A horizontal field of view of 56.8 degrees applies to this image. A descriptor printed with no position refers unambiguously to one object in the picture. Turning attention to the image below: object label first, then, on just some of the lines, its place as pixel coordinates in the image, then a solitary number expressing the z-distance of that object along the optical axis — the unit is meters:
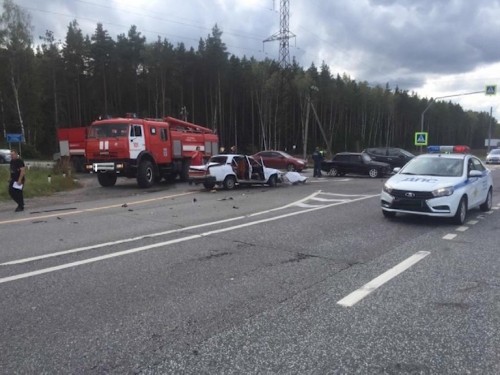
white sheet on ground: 20.94
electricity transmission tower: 51.53
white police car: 9.58
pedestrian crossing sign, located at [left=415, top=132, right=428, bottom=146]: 42.16
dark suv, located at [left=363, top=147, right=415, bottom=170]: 30.14
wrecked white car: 18.23
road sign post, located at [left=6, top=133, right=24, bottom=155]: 26.97
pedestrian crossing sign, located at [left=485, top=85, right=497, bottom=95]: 35.50
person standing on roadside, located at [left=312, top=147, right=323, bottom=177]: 26.44
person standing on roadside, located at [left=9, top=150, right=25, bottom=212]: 12.79
